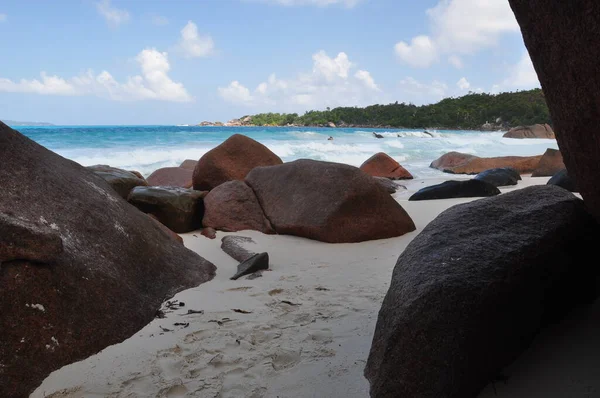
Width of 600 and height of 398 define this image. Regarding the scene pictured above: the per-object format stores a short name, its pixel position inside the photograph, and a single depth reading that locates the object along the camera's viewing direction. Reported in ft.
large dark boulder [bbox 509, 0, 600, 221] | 5.08
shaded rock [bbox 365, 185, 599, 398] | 5.81
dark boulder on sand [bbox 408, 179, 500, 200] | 25.48
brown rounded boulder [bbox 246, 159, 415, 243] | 16.84
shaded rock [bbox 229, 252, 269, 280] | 12.87
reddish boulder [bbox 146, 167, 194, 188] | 33.06
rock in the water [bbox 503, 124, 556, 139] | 126.52
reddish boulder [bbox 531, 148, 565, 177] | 38.32
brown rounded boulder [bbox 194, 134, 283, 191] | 25.21
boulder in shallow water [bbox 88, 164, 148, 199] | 19.16
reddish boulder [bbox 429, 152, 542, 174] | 44.06
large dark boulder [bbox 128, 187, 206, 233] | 17.95
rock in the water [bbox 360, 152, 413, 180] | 41.60
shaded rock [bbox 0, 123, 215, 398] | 7.23
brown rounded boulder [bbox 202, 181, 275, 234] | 18.67
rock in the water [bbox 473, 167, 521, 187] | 33.53
